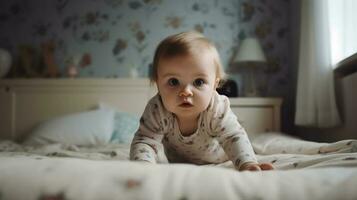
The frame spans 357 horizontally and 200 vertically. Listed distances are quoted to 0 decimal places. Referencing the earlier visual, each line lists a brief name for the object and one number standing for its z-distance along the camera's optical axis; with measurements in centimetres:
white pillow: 210
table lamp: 266
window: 164
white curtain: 171
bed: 43
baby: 92
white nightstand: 248
